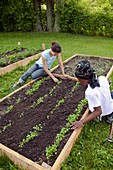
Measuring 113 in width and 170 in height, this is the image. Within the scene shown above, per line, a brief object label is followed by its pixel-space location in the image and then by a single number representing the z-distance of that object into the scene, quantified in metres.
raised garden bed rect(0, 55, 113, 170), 2.48
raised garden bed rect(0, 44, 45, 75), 5.24
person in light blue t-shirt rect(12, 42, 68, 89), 4.13
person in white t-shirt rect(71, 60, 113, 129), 2.37
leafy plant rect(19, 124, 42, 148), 2.62
